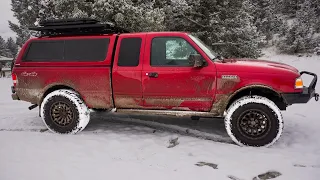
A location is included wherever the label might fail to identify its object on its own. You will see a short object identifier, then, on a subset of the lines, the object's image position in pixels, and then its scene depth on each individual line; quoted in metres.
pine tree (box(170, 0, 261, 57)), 16.41
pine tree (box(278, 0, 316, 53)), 26.73
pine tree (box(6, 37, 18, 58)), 51.86
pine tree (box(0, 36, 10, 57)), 48.19
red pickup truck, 5.18
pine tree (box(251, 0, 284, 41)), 34.16
